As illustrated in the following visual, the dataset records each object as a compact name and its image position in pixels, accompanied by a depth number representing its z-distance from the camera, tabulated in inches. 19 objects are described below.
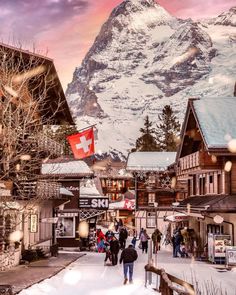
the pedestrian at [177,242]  1482.5
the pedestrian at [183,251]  1499.8
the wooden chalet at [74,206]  1889.8
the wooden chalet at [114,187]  4220.0
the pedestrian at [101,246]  1809.2
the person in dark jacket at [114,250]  1259.4
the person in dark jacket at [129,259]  920.9
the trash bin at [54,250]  1556.3
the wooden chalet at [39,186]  1125.1
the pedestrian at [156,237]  1617.9
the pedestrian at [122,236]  1646.2
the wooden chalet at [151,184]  2672.2
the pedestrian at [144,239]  1657.2
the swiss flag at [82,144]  1166.3
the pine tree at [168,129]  4544.5
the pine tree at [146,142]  4584.2
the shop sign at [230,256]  1167.6
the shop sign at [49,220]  1440.0
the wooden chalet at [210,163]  1370.6
